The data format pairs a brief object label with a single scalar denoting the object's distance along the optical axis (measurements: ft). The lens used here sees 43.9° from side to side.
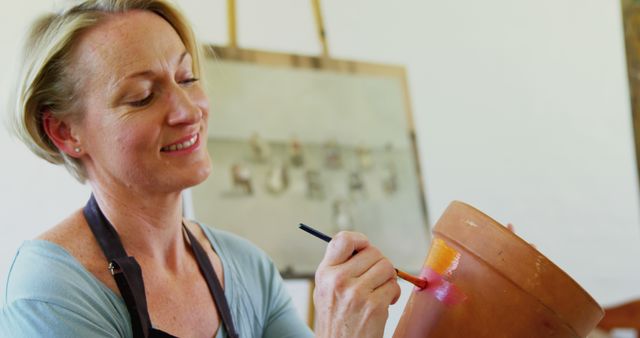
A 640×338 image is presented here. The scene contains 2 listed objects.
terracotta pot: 3.40
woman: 3.72
